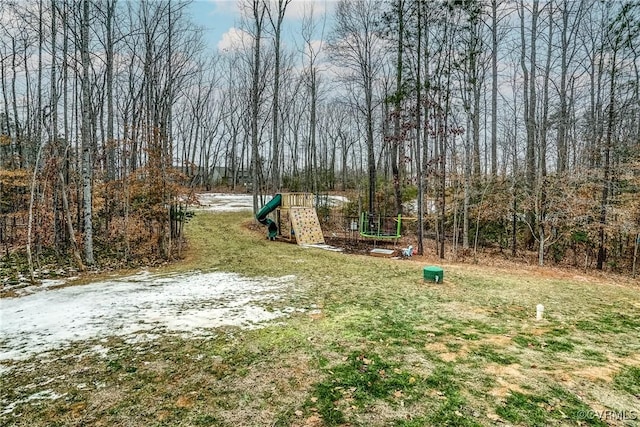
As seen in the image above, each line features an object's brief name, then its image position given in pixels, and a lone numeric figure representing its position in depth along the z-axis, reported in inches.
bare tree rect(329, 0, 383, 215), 565.6
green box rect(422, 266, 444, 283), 282.7
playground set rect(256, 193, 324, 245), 491.5
